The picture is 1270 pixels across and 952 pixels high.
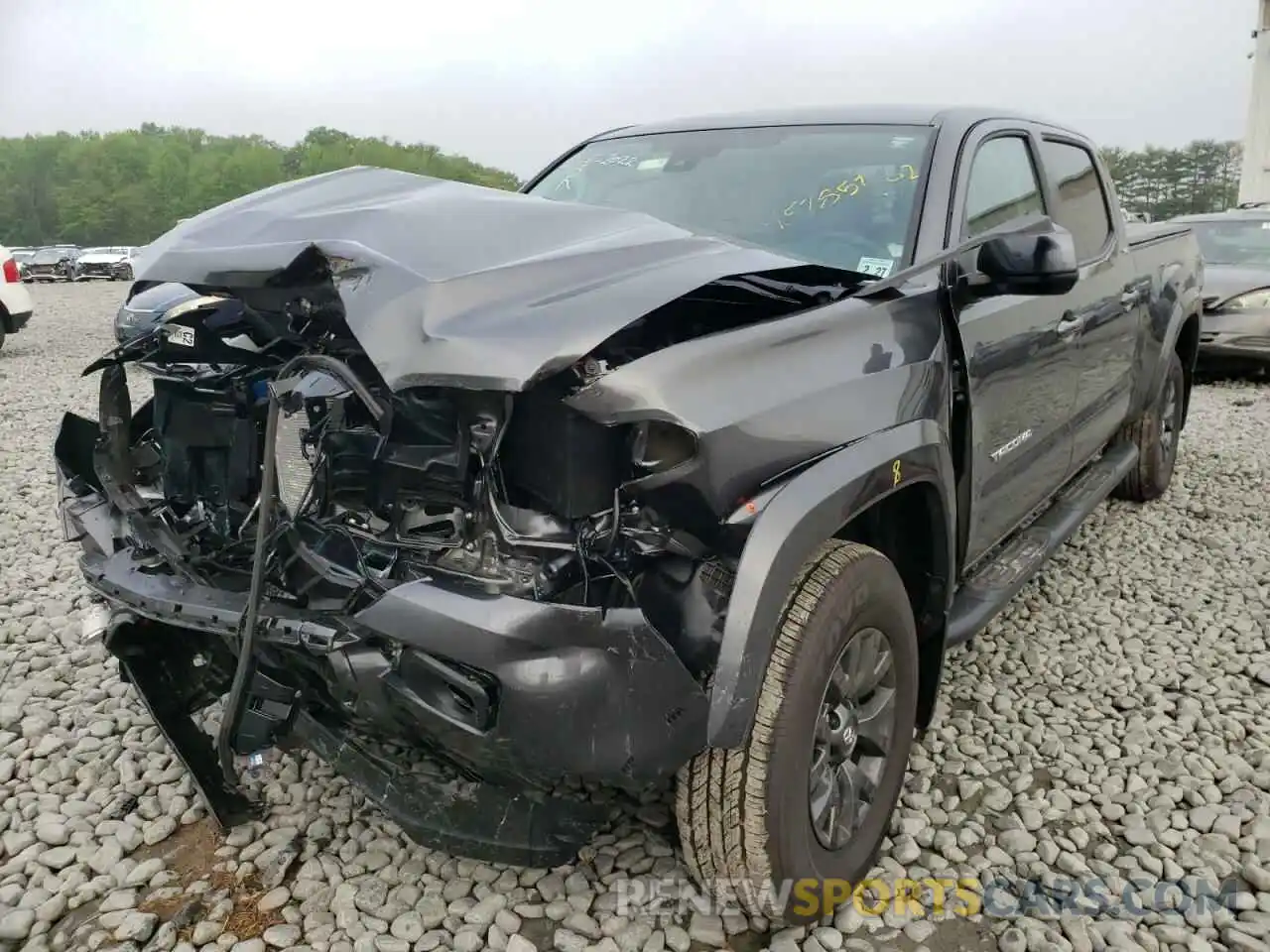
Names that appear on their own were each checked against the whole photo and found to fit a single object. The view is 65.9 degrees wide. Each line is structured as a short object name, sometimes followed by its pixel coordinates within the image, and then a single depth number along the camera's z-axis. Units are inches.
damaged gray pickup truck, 69.3
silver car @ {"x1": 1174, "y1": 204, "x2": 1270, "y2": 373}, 344.2
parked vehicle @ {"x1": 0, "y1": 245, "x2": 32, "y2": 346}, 450.0
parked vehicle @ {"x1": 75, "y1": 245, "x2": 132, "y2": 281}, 1454.2
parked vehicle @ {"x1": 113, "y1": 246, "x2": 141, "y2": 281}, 1448.9
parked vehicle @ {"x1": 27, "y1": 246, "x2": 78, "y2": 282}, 1455.5
